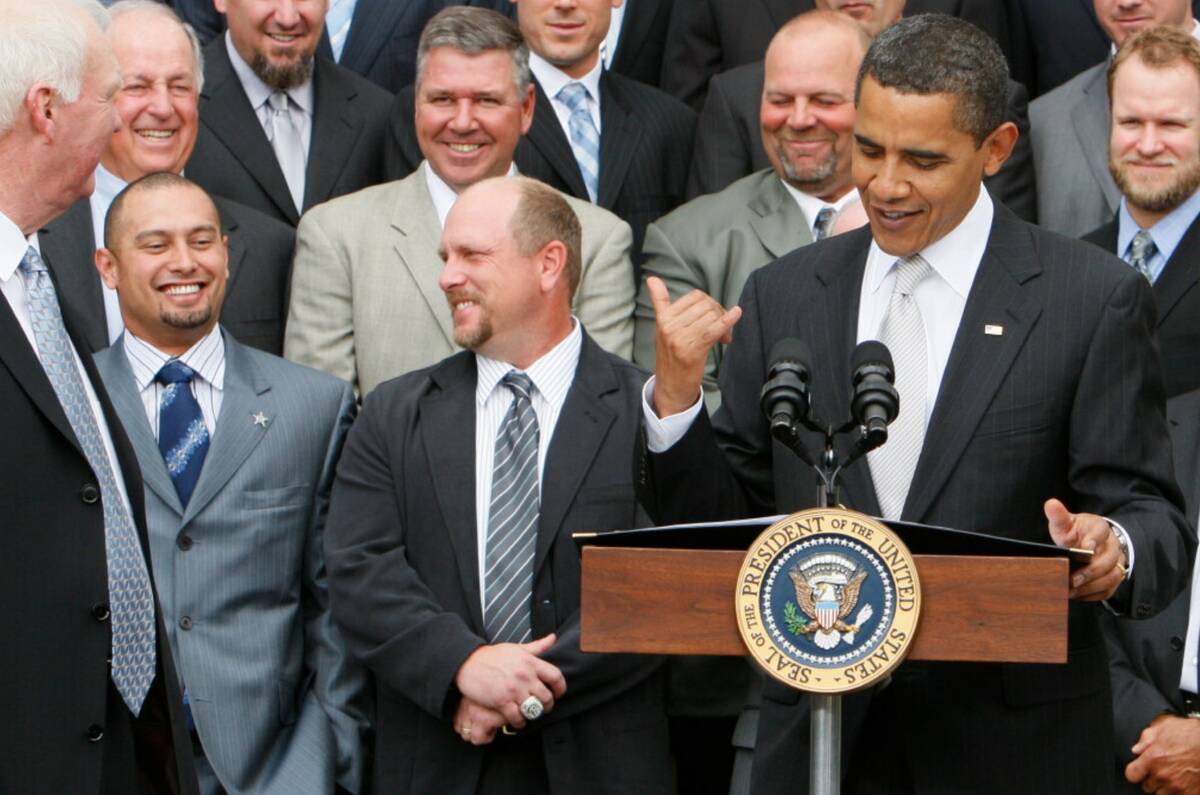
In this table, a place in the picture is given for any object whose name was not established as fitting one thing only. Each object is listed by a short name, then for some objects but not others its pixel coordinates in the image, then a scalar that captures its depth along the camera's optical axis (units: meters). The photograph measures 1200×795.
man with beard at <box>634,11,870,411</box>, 12.31
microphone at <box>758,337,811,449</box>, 6.66
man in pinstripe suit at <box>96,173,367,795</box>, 10.74
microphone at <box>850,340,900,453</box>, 6.59
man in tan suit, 11.90
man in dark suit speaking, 7.75
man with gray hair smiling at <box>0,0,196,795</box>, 7.46
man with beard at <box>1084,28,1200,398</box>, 12.54
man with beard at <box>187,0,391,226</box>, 13.37
